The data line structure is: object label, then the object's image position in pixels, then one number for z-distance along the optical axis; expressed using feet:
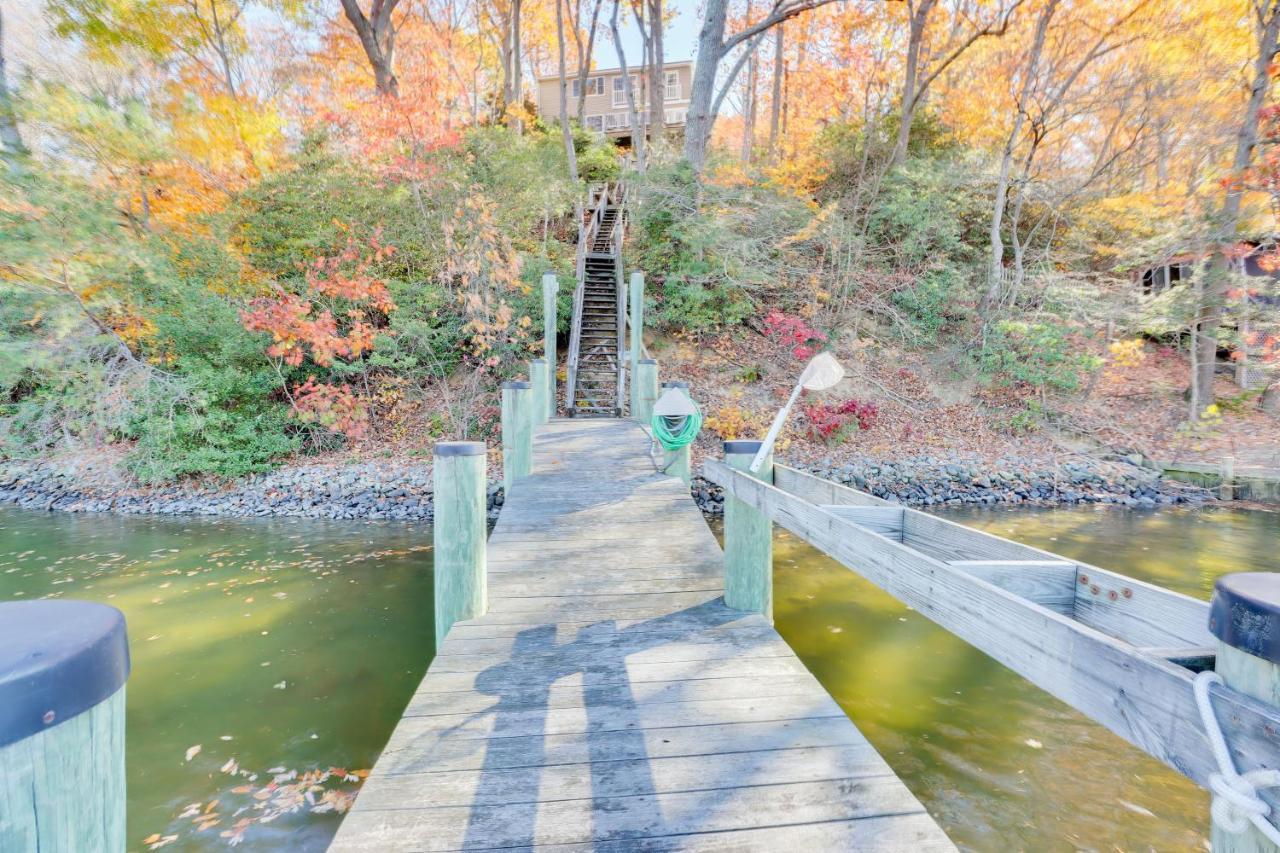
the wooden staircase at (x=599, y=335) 33.73
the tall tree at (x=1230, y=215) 32.45
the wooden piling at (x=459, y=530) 10.81
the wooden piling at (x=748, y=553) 11.06
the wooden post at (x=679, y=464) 19.89
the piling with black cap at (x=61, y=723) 2.10
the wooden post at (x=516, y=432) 19.98
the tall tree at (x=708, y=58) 41.55
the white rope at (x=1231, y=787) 2.62
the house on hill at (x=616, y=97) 100.32
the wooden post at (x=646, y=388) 25.86
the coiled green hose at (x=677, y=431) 18.88
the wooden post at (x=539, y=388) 25.93
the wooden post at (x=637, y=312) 31.19
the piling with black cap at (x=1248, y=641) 2.63
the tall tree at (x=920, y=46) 42.52
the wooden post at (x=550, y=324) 31.04
